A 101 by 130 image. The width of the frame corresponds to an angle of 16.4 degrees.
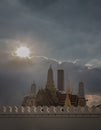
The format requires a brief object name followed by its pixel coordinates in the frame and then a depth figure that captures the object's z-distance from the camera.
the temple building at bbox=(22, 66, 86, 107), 83.25
